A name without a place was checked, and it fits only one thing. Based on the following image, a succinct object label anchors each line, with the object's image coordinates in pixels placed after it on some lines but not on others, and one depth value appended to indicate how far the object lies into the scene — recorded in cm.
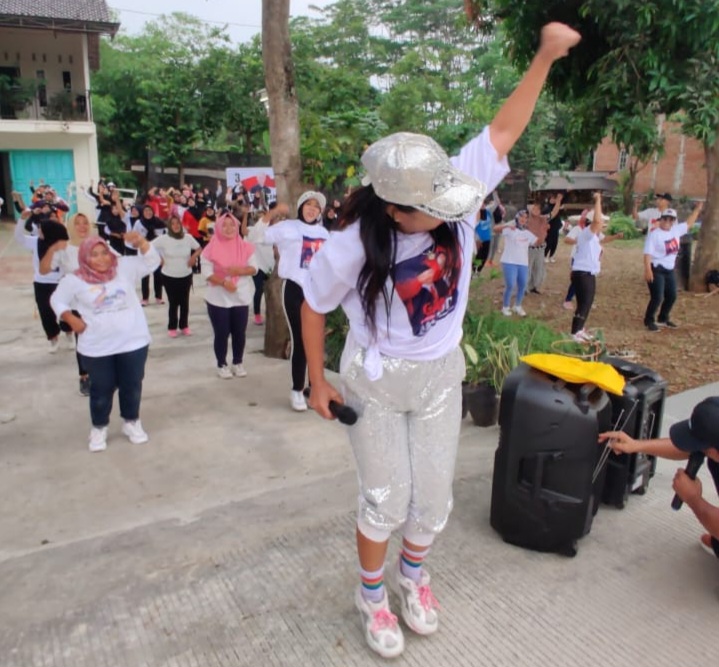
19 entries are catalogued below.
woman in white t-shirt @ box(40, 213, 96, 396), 588
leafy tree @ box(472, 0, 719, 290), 618
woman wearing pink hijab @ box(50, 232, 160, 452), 417
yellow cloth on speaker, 276
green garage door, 2084
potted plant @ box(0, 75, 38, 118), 1962
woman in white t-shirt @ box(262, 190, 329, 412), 496
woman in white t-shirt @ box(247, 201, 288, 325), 579
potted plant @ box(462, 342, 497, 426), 448
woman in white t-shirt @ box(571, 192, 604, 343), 755
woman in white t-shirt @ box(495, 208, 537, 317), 882
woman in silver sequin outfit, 197
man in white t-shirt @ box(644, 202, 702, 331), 777
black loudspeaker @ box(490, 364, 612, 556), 278
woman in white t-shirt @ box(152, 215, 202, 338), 730
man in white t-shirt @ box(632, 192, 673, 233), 796
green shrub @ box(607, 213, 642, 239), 1906
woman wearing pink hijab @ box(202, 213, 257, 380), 571
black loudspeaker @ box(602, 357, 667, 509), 319
